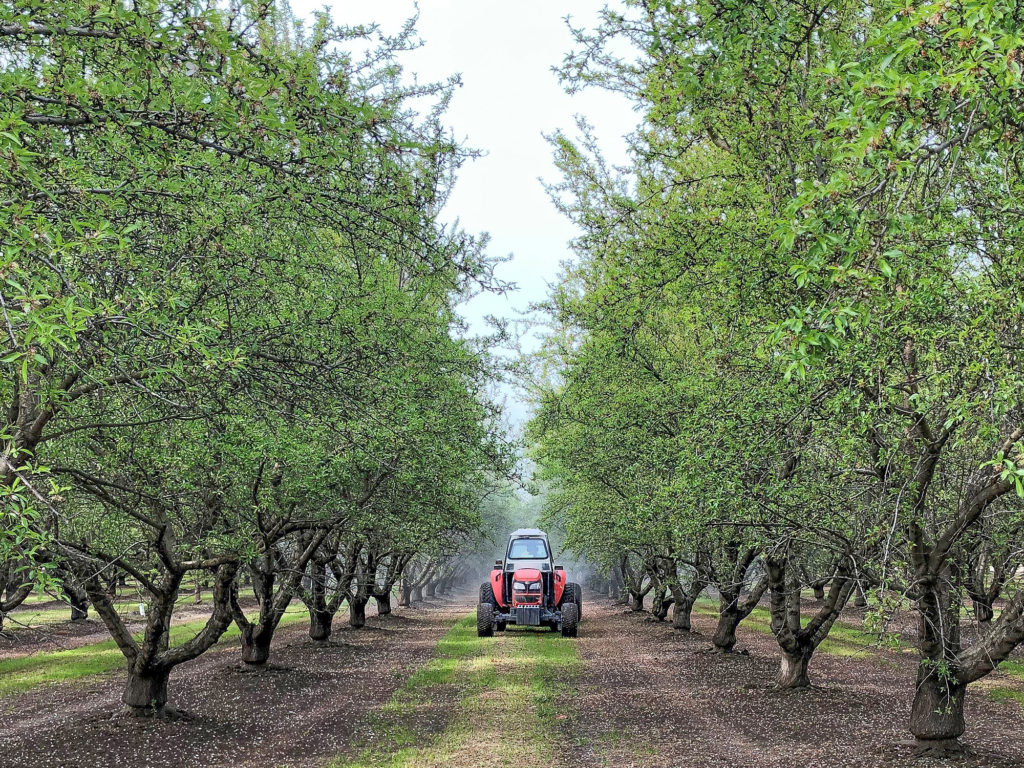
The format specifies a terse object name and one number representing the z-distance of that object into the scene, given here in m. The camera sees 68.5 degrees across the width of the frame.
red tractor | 25.41
